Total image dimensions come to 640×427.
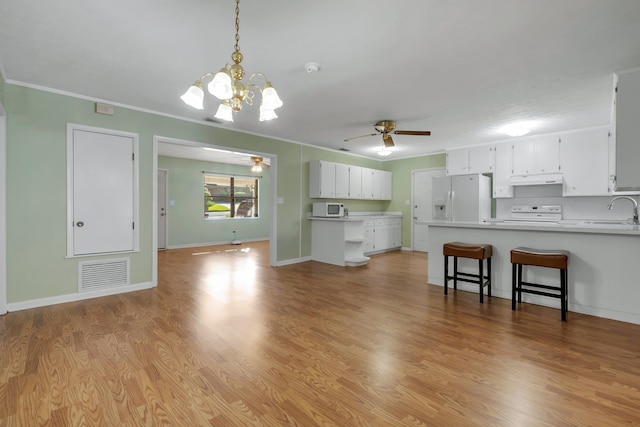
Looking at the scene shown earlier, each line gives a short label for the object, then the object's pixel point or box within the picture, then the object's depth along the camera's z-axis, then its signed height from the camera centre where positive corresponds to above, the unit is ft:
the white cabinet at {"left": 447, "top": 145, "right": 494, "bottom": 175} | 20.54 +3.77
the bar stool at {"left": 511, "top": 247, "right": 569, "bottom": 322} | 10.00 -1.78
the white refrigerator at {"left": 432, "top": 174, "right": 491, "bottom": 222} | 20.07 +1.09
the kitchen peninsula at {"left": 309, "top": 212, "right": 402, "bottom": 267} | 19.39 -1.86
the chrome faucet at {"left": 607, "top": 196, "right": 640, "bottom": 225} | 10.82 -0.06
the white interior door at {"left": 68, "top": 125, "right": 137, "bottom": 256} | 12.12 +0.84
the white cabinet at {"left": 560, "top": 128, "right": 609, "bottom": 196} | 16.40 +2.91
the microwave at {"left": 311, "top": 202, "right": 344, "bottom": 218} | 20.62 +0.18
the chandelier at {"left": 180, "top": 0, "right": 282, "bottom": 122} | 5.71 +2.47
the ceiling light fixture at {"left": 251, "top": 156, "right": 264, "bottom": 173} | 25.94 +4.37
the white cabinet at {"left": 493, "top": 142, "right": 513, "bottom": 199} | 19.74 +2.87
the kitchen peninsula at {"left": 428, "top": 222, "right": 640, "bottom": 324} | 9.88 -1.77
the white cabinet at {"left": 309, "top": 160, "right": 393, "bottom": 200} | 20.88 +2.40
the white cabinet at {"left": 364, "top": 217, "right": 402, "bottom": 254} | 23.44 -1.78
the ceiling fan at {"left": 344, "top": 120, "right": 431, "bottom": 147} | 15.64 +4.46
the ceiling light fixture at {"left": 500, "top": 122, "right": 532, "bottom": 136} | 16.12 +4.71
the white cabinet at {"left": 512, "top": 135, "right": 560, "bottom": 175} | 17.93 +3.60
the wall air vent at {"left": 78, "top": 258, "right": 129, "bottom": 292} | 12.35 -2.68
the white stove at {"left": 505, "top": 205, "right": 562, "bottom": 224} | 18.29 +0.03
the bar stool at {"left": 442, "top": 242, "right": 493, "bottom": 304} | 11.89 -1.77
